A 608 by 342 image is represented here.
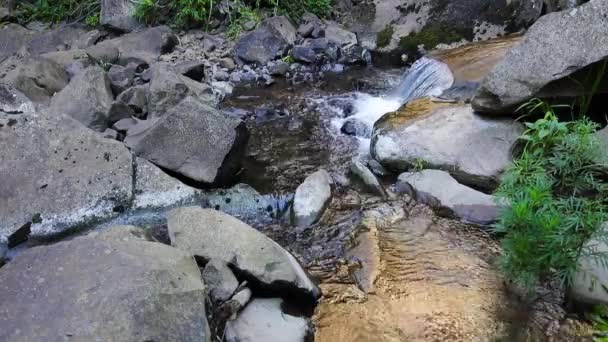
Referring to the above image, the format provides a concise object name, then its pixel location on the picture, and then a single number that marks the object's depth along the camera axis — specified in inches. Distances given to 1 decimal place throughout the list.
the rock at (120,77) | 254.8
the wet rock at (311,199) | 176.2
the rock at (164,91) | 229.3
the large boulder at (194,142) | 191.8
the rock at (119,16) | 345.7
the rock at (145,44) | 308.8
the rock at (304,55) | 316.0
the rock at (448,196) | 172.2
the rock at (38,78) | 239.1
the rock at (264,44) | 319.0
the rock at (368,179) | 189.2
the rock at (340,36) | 331.3
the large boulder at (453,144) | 188.4
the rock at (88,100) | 218.8
